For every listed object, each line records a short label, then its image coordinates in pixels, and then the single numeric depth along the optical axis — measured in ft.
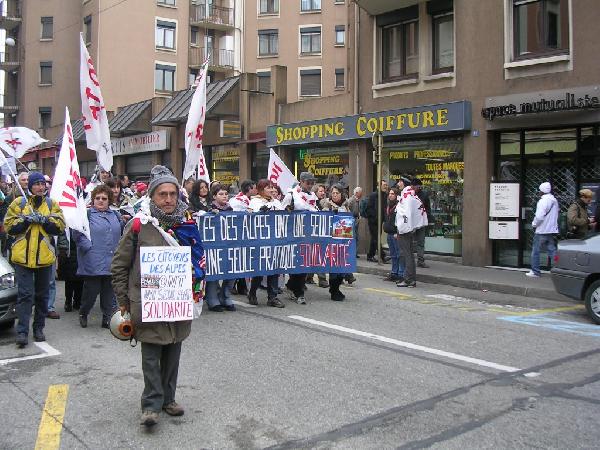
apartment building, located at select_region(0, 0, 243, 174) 126.11
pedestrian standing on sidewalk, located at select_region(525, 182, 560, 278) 40.86
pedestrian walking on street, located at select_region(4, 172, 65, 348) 22.80
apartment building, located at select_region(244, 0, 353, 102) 141.28
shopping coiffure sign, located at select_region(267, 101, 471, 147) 49.21
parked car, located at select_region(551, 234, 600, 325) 28.43
